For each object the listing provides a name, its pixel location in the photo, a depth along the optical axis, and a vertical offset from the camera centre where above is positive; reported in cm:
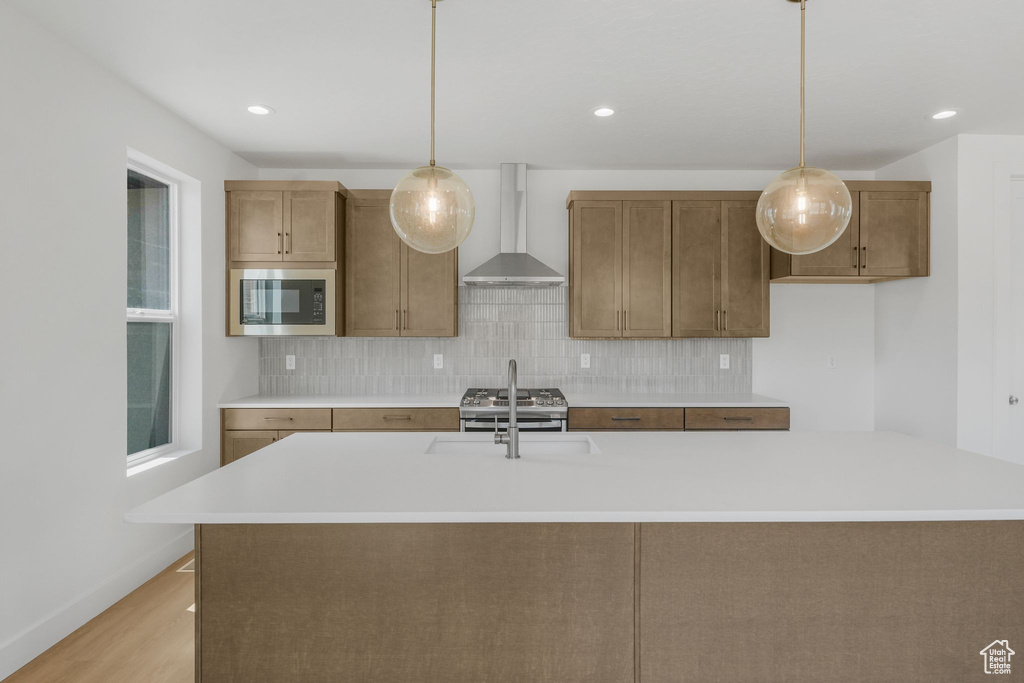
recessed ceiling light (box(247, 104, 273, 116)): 308 +127
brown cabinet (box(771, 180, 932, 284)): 377 +69
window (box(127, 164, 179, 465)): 306 +15
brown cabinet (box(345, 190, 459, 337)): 400 +42
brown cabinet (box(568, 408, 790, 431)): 372 -52
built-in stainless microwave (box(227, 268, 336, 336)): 385 +26
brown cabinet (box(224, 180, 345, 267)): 384 +80
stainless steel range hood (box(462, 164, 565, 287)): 379 +59
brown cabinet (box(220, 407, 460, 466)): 371 -55
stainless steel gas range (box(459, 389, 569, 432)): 364 -49
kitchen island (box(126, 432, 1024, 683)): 159 -73
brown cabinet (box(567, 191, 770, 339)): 396 +55
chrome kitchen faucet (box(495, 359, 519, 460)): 209 -36
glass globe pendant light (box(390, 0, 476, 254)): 191 +45
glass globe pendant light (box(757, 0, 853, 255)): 191 +45
